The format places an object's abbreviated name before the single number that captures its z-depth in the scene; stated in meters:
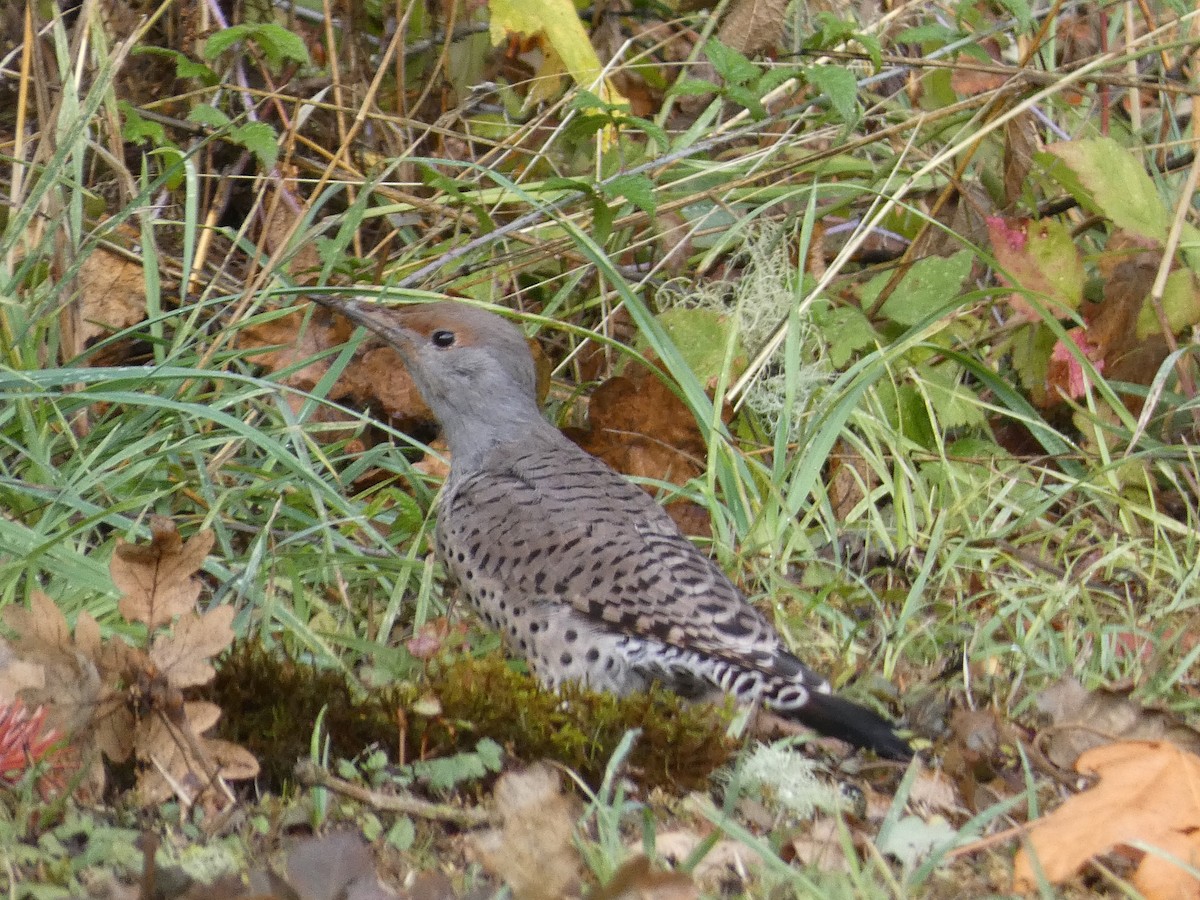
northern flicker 6.39
